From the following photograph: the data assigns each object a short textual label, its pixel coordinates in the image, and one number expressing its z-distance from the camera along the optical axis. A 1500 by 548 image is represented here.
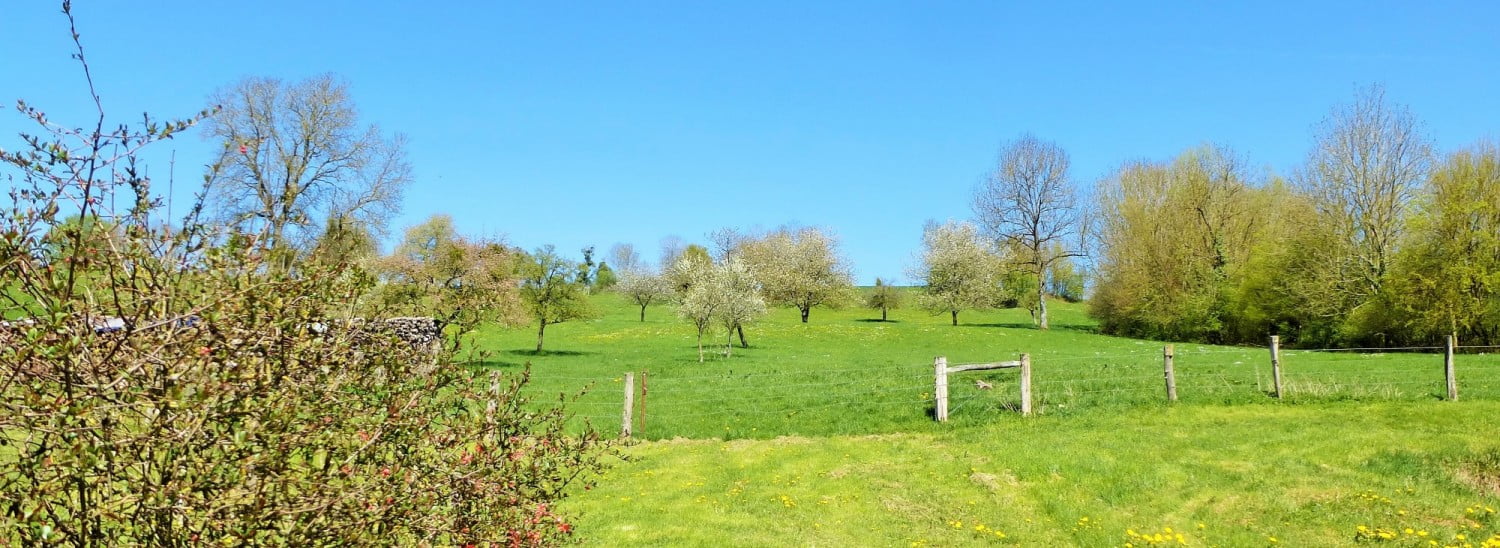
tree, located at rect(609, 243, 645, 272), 116.25
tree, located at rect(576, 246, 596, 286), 35.03
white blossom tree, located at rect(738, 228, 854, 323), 70.44
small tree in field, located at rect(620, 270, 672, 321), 70.75
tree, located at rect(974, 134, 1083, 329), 52.72
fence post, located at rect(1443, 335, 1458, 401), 15.57
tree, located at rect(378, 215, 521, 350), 29.56
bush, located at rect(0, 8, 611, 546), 2.46
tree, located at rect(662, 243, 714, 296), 65.27
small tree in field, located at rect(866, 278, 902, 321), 72.50
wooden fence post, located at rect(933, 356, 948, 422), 15.55
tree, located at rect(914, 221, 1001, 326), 59.19
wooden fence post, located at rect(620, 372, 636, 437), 14.95
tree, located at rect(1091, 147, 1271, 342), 43.34
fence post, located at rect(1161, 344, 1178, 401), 16.30
